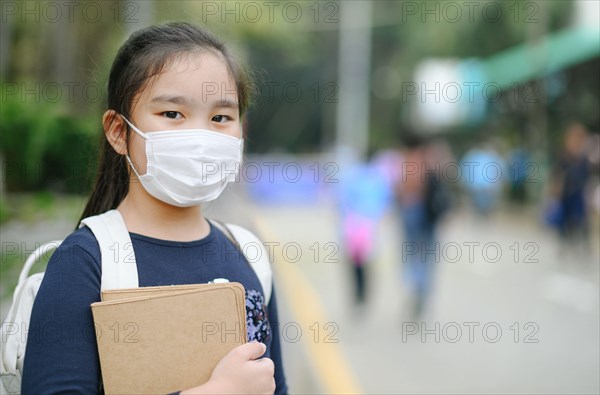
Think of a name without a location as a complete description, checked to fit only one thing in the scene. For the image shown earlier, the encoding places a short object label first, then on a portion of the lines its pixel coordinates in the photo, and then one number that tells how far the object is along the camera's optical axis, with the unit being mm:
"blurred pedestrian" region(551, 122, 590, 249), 11016
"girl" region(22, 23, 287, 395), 1607
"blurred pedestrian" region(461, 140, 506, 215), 17141
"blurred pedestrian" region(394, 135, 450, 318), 7352
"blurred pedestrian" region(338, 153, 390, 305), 7461
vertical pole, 30906
